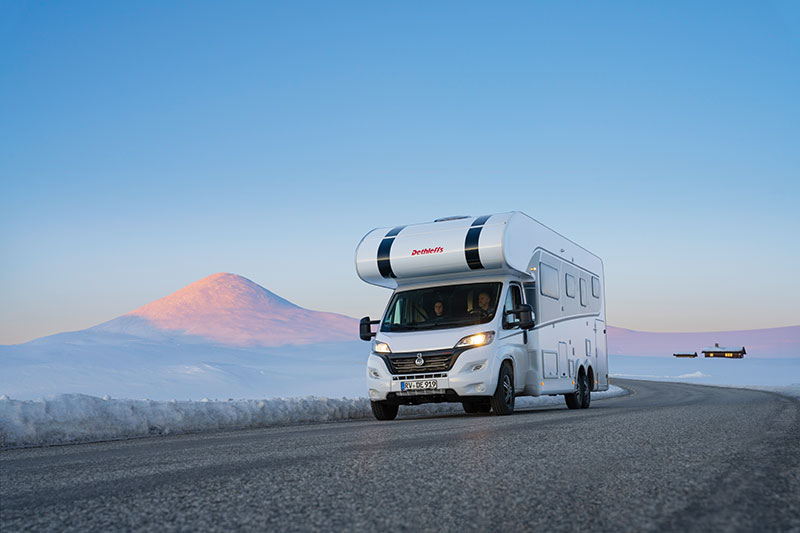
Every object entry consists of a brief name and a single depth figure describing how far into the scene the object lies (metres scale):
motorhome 12.56
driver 12.94
